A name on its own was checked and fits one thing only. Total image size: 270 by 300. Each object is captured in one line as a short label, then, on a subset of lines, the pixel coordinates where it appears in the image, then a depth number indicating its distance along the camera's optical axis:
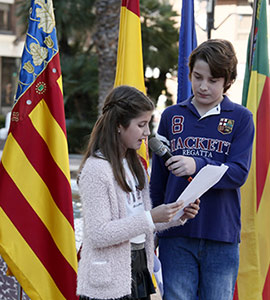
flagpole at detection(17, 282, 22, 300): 5.56
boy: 4.34
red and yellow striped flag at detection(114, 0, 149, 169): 6.33
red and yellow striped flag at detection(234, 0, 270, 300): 6.12
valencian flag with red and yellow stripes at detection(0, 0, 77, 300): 5.40
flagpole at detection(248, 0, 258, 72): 6.54
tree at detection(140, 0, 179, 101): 26.68
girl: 3.88
